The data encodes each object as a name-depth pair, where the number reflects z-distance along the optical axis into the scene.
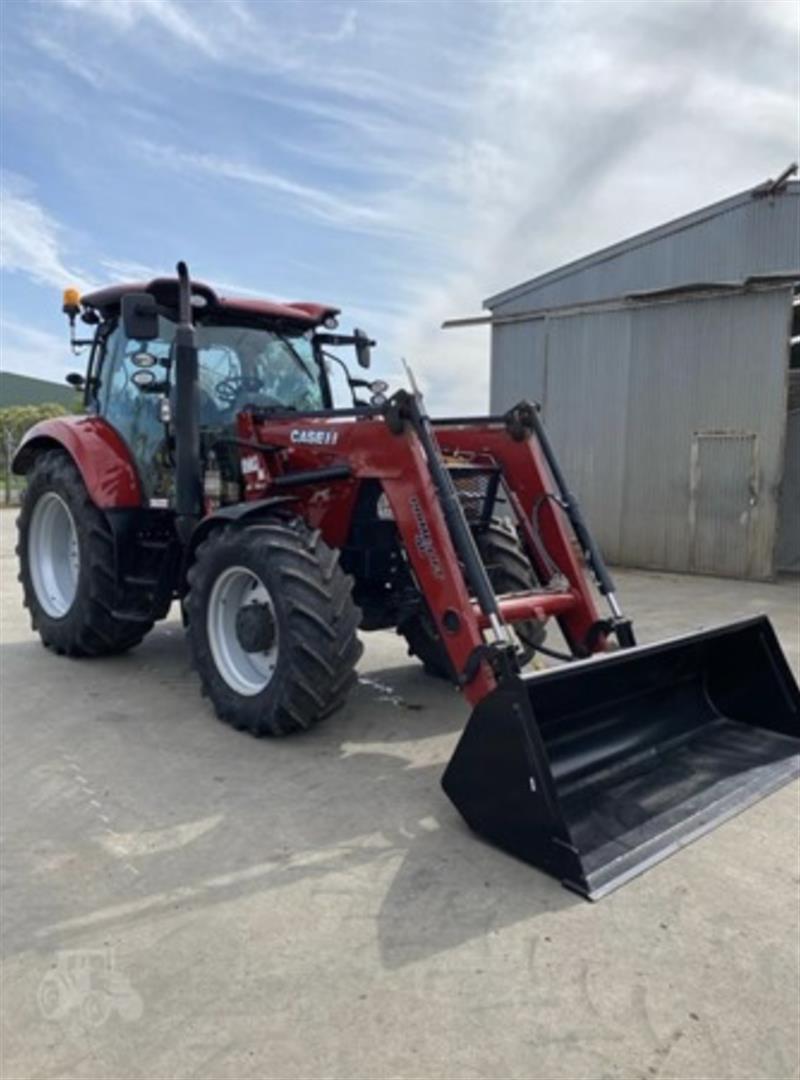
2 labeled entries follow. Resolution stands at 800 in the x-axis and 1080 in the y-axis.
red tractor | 3.05
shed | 10.02
